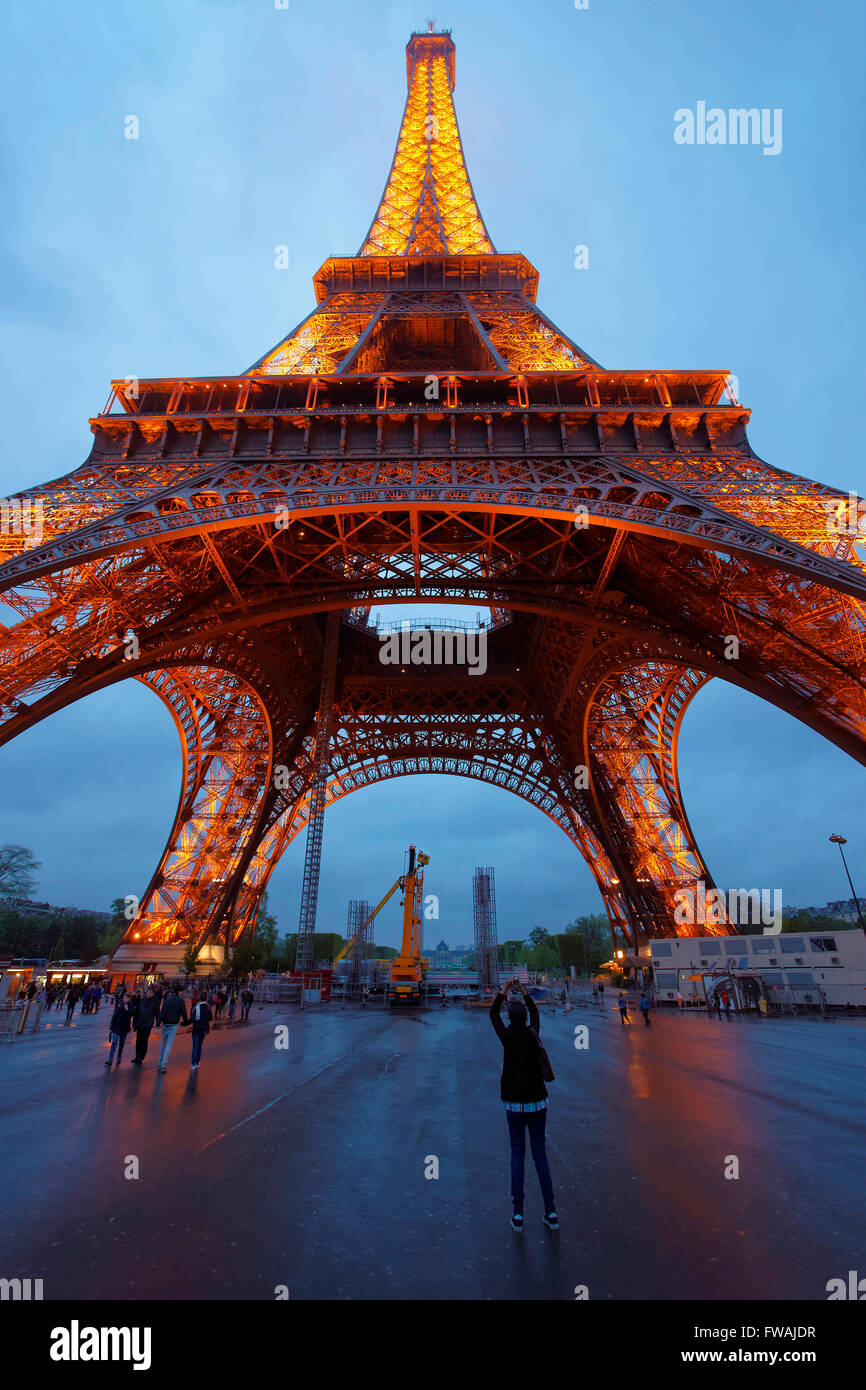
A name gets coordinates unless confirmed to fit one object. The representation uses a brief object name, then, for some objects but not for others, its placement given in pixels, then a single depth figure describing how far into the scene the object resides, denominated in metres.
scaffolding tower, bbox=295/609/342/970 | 27.64
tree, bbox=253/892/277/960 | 64.29
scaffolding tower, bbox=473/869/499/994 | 37.31
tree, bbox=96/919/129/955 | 70.56
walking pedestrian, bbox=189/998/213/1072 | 9.91
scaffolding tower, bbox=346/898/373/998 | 35.34
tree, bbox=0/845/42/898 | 44.16
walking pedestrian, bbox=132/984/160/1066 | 11.00
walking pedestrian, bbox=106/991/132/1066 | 10.93
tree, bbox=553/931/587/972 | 79.50
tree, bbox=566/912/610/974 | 78.00
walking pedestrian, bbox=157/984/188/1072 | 10.34
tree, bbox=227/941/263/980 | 32.24
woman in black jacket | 4.12
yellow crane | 29.05
